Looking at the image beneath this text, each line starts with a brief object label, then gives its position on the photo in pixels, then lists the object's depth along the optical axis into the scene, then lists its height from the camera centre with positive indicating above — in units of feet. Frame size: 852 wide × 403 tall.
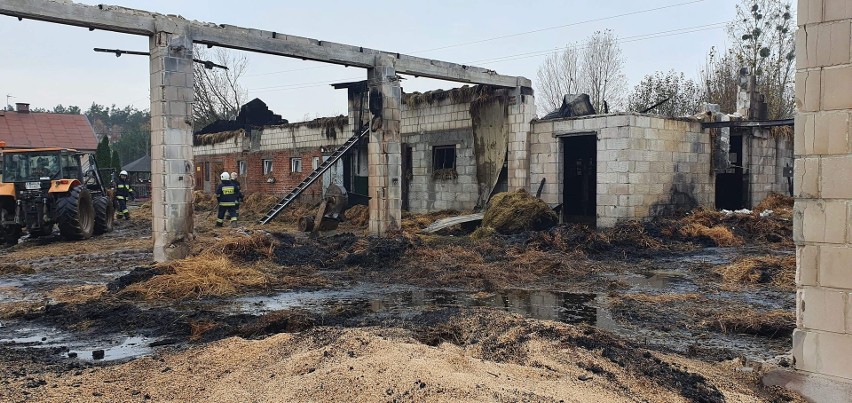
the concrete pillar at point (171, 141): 40.37 +2.57
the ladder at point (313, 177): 67.67 +0.41
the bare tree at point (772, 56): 104.94 +19.93
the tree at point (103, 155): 140.67 +6.10
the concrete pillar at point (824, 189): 15.33 -0.31
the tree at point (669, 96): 112.37 +14.27
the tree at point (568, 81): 124.06 +18.91
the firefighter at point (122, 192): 72.58 -1.10
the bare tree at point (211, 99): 146.41 +19.18
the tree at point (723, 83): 107.55 +16.22
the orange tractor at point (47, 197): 52.70 -1.17
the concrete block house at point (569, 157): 55.93 +2.10
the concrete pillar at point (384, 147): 53.83 +2.78
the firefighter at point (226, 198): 59.52 -1.52
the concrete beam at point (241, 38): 37.57 +9.91
